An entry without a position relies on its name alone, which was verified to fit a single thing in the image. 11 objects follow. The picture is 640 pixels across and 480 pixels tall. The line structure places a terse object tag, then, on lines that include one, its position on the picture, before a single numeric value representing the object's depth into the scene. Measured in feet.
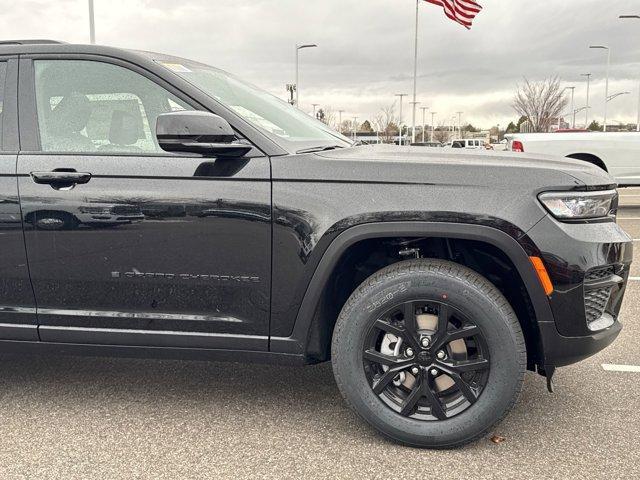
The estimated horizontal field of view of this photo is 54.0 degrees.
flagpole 95.81
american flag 57.36
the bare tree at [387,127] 193.47
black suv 8.66
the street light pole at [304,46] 107.15
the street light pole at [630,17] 83.21
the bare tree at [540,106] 146.82
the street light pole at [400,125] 186.88
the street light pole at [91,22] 42.34
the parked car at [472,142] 134.47
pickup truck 37.58
